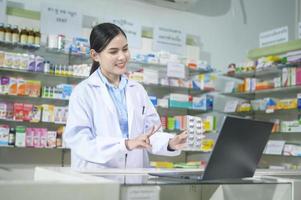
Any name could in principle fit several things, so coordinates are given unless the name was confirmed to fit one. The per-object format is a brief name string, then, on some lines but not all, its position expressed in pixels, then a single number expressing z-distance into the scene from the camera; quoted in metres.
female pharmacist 2.03
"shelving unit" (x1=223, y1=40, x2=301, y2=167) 5.61
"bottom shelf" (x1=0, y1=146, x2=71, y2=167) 5.05
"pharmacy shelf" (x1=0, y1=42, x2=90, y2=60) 5.00
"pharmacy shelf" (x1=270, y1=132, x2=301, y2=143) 5.72
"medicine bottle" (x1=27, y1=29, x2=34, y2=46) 4.93
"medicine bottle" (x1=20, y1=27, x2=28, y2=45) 4.90
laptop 1.42
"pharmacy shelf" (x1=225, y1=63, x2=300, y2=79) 5.61
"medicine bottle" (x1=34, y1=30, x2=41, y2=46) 4.96
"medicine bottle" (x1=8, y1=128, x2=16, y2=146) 4.77
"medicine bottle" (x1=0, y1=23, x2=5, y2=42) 4.79
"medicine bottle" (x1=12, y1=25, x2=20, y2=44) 4.86
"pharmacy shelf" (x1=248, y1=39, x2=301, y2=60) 5.53
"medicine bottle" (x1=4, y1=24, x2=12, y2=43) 4.83
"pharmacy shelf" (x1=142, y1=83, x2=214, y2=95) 5.93
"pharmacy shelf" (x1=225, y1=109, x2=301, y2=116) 5.76
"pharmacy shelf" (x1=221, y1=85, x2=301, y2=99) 5.51
